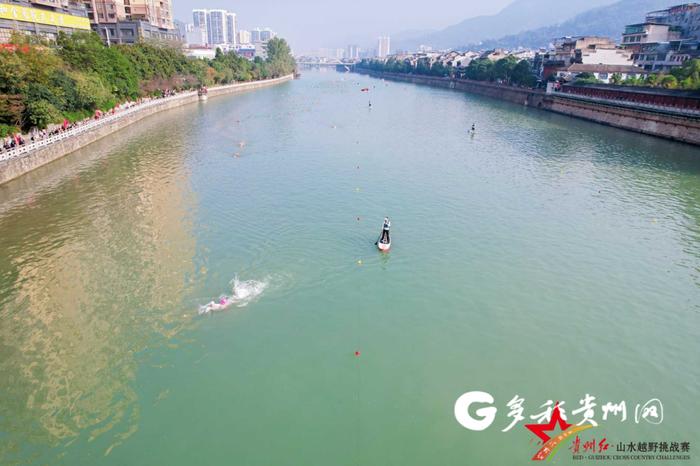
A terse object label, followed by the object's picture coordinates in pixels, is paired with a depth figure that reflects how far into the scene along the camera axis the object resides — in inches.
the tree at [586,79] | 3151.8
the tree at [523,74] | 3833.7
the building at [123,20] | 4037.9
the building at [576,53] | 3683.6
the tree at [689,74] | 2246.6
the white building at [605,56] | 3666.3
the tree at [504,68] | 4247.3
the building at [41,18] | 2137.1
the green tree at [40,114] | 1448.1
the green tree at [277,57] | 6186.0
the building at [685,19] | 4124.0
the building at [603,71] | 3356.3
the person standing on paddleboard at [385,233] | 885.5
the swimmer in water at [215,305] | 683.4
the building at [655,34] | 3919.8
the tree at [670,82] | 2399.1
